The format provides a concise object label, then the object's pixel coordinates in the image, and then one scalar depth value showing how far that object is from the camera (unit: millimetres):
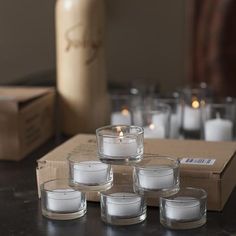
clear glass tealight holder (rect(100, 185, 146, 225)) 1109
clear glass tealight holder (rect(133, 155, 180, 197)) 1116
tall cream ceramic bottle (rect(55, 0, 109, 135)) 1548
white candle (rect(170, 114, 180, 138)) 1513
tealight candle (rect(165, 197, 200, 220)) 1098
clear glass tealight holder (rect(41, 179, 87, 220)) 1133
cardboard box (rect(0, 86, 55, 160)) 1417
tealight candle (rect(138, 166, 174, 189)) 1116
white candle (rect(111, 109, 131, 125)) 1544
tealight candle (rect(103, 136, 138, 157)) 1135
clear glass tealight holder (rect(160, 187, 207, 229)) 1100
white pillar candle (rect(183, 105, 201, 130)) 1531
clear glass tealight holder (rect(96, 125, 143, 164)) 1135
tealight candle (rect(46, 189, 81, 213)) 1131
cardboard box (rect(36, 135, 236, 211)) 1159
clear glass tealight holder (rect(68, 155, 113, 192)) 1130
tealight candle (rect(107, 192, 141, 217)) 1107
